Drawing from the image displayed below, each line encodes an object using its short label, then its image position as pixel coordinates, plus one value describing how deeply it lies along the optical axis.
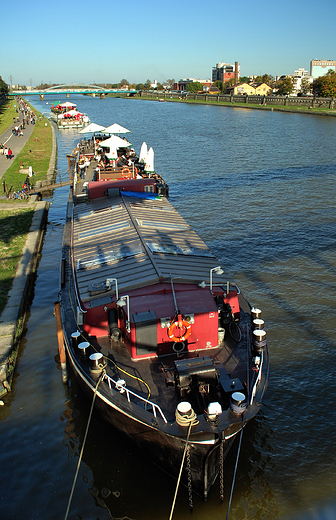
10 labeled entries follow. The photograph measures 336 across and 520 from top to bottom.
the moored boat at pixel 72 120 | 94.37
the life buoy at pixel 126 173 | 31.08
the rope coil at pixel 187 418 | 9.94
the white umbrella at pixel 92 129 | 46.56
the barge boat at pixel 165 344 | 10.41
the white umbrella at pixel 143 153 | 37.92
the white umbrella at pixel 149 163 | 35.19
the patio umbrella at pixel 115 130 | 44.22
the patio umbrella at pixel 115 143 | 36.62
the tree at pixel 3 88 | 163.90
